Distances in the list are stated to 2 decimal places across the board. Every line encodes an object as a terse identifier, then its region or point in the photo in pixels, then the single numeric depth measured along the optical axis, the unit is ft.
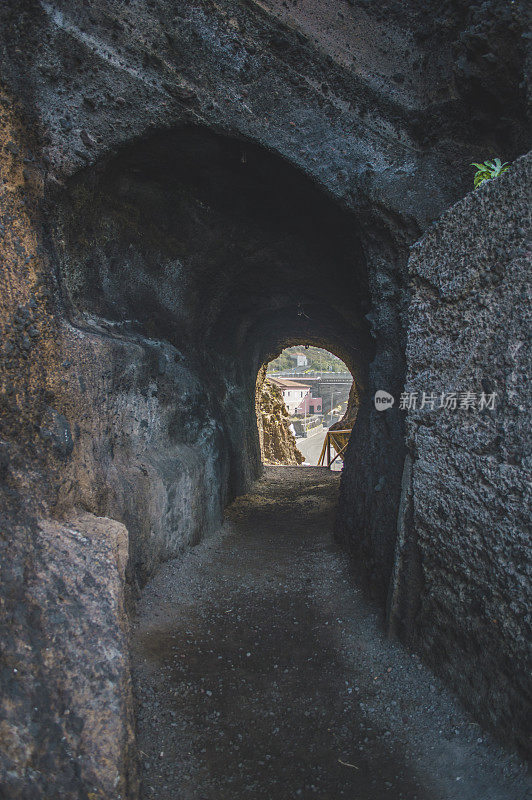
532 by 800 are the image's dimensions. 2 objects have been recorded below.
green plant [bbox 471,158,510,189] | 7.95
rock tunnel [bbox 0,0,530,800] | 6.52
